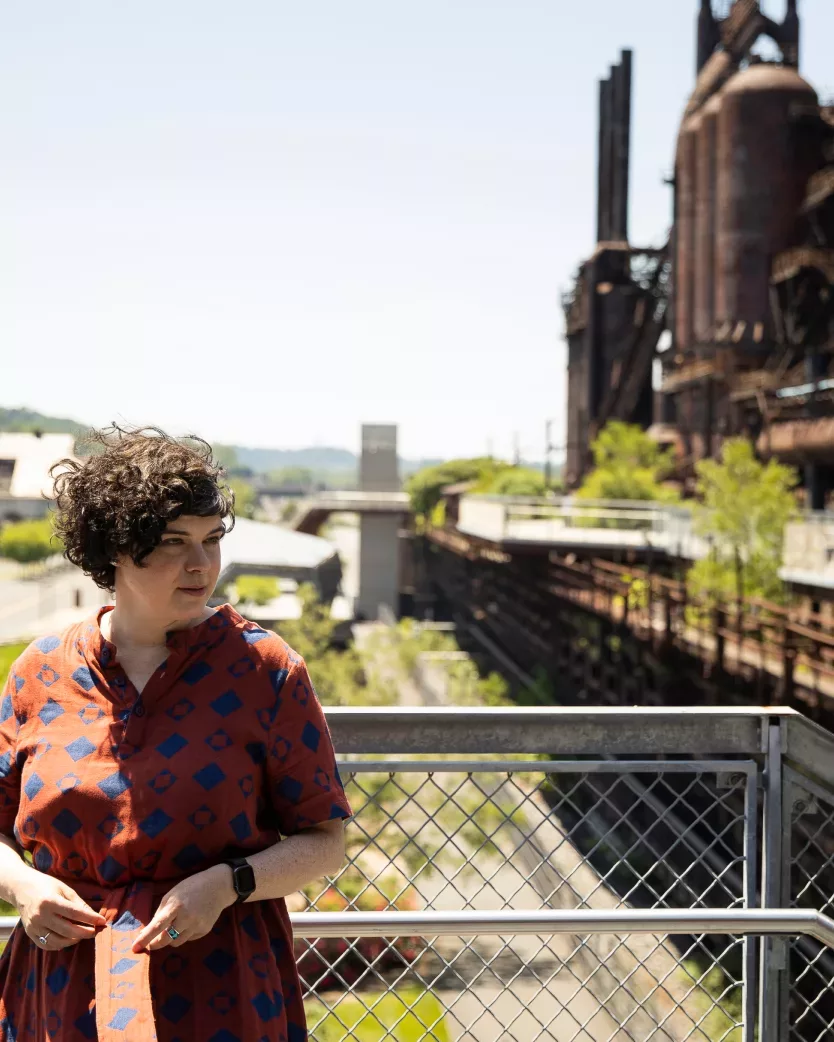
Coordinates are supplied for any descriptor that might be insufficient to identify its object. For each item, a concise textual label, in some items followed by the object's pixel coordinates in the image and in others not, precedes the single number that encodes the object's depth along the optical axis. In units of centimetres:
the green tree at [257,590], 4175
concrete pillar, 5581
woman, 212
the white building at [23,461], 6819
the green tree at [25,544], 7588
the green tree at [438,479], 7882
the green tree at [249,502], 16338
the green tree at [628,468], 3806
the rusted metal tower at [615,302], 5322
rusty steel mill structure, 3191
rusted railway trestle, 1625
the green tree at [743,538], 2133
